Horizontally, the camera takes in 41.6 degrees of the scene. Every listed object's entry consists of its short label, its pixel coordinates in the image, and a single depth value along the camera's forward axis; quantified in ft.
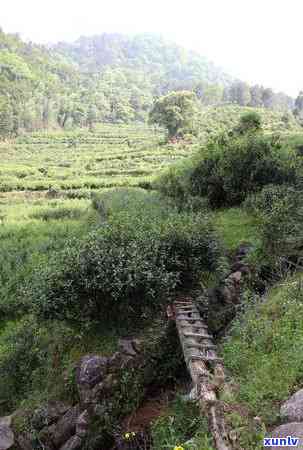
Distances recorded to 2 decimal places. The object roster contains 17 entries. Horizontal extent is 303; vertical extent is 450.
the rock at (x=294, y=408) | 14.57
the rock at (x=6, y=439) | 24.10
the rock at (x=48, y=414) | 23.72
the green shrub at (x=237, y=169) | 45.06
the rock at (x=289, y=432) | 12.97
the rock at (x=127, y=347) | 24.23
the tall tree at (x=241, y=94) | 339.36
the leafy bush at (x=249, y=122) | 67.44
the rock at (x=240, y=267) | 30.60
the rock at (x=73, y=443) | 21.86
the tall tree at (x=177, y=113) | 203.00
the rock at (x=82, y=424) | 22.12
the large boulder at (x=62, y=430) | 23.00
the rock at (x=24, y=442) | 23.70
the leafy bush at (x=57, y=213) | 75.63
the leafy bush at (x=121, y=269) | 25.09
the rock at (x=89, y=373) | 23.54
